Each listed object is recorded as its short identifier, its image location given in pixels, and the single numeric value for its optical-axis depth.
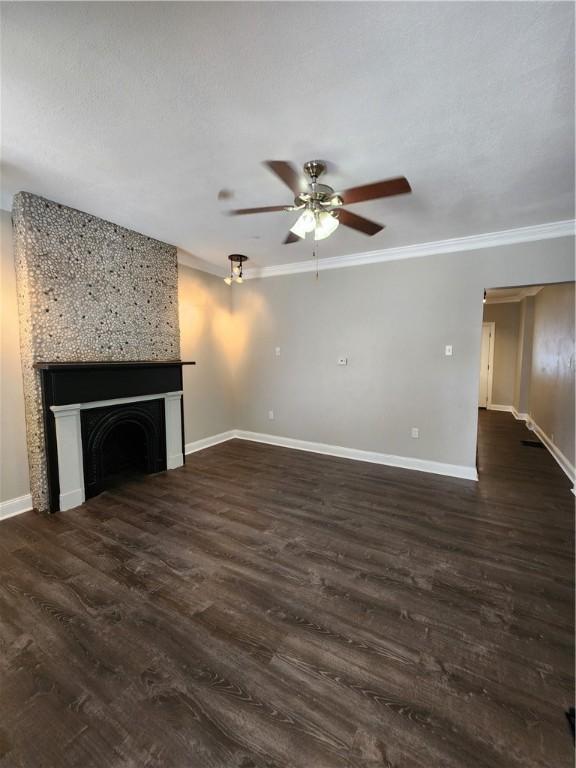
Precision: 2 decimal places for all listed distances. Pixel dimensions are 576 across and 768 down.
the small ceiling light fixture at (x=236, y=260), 4.10
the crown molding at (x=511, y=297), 6.44
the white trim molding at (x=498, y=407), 7.64
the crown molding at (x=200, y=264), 4.17
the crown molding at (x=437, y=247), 3.13
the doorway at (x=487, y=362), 7.84
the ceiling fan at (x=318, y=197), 1.93
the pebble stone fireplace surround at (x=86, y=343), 2.78
